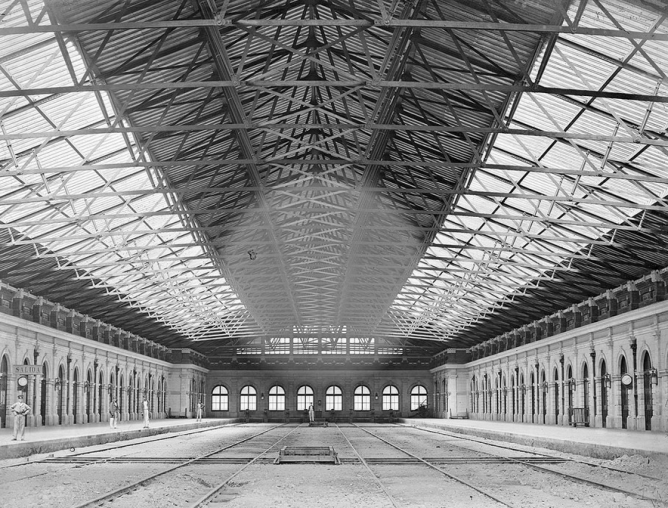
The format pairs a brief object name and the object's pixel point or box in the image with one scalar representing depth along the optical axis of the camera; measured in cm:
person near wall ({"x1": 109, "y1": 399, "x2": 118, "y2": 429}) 4551
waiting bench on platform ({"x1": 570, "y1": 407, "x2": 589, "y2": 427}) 4710
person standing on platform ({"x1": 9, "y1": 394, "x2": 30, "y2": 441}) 2992
